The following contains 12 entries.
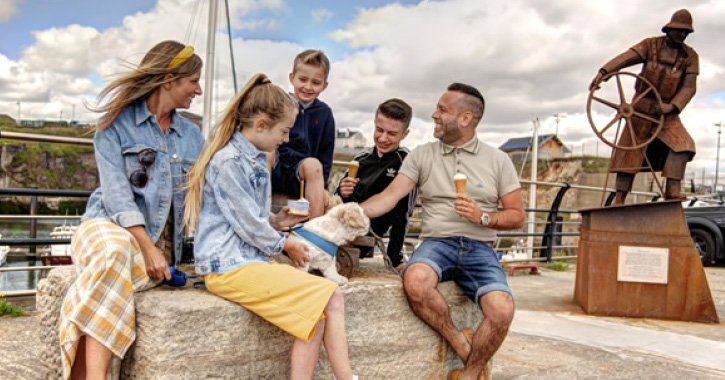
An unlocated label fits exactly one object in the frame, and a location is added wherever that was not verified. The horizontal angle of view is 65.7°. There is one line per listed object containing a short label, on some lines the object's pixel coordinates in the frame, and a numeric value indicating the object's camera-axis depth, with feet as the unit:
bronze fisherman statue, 15.79
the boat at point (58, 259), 78.69
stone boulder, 6.93
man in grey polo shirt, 9.04
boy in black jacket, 11.34
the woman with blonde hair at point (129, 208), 6.77
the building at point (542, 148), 182.29
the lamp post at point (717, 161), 119.98
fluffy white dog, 8.57
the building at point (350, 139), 214.10
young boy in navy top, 10.65
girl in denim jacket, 7.07
